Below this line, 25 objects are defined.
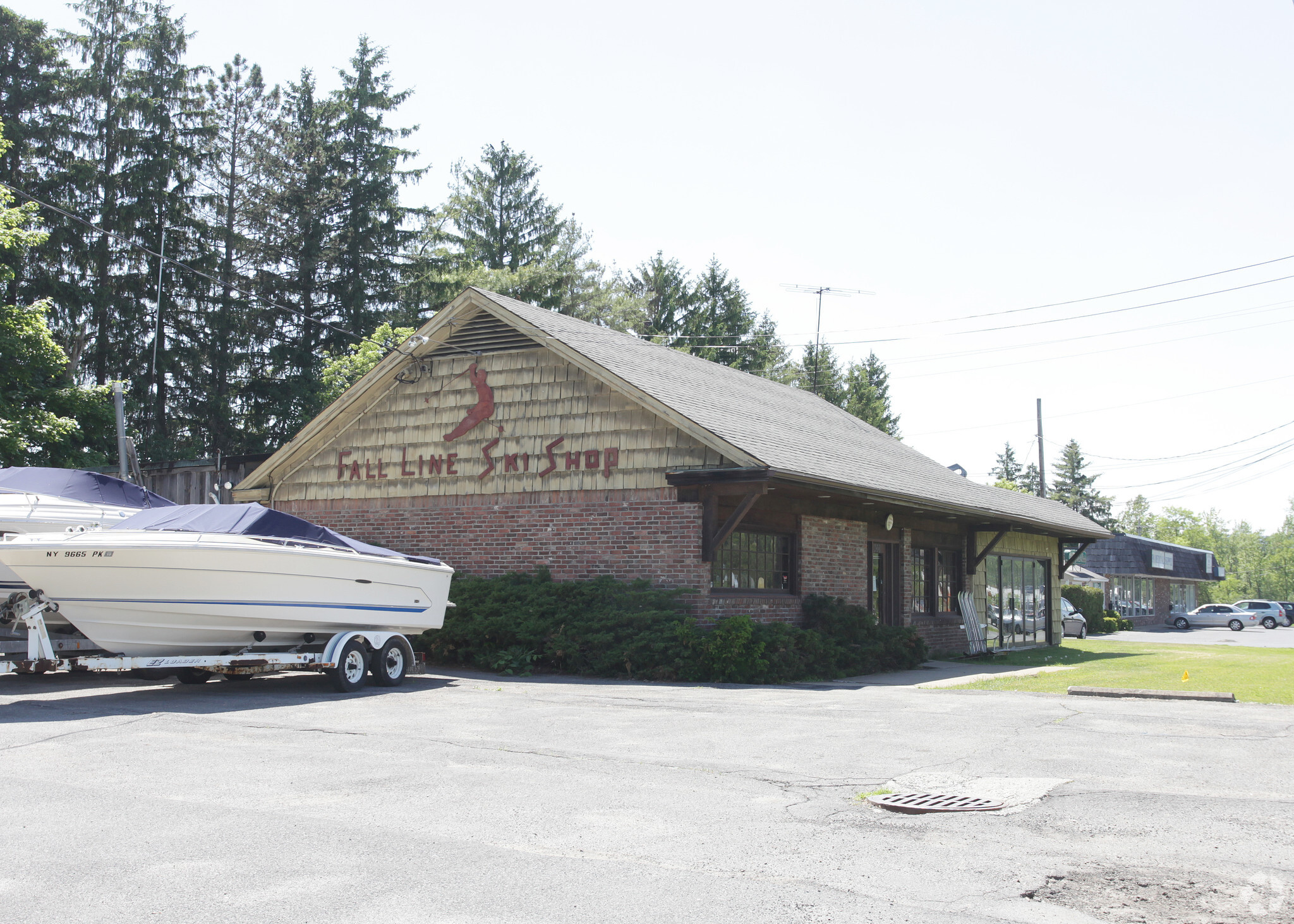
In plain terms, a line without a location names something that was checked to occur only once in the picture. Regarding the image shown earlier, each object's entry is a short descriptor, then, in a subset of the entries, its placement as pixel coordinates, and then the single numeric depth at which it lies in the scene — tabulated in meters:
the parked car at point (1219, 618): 52.69
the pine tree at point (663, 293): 56.31
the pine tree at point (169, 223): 36.72
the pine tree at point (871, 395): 60.72
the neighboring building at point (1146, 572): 52.84
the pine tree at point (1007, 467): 114.36
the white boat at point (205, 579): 11.20
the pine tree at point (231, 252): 39.16
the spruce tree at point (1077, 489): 98.31
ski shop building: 16.36
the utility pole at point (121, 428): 20.67
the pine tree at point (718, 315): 55.28
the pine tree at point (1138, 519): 133.62
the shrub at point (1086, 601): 39.84
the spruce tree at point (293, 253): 40.00
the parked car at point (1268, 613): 53.97
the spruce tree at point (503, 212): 48.50
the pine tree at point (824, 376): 60.19
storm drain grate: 6.51
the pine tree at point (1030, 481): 108.75
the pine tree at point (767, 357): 56.38
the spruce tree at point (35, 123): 35.34
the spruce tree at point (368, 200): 41.06
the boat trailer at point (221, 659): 10.89
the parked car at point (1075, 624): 34.62
